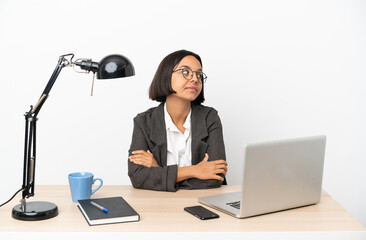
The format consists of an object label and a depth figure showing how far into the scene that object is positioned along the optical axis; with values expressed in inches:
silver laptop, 60.5
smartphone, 61.4
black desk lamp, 62.1
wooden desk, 57.4
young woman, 84.8
